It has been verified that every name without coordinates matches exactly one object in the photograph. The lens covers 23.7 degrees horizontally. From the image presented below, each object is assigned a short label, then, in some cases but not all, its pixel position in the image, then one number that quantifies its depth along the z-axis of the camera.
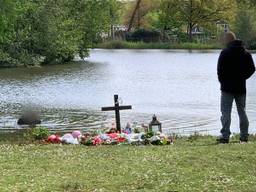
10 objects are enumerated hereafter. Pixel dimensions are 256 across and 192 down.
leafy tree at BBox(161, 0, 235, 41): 98.88
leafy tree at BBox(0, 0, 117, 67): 50.38
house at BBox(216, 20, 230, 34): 100.09
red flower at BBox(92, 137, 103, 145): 12.16
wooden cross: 14.90
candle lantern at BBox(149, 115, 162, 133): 13.66
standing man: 12.13
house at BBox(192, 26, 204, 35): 105.81
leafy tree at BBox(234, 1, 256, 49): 87.75
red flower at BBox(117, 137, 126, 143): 12.20
